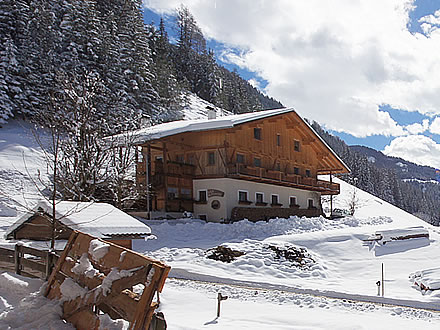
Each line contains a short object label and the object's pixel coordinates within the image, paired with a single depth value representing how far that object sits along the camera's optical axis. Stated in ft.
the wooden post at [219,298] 25.31
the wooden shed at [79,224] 28.86
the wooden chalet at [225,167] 83.51
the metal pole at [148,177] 75.00
